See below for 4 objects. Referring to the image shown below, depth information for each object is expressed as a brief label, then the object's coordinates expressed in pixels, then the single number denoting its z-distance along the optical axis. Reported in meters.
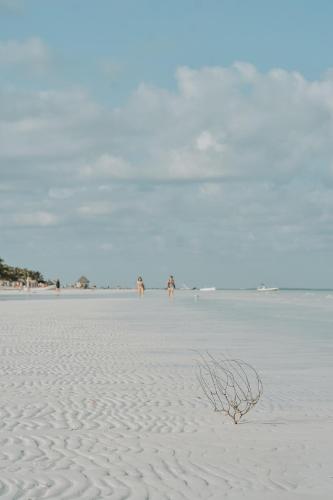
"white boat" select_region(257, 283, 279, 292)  182.27
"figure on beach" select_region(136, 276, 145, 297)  77.31
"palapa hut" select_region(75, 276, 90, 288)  150.52
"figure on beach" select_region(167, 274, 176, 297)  71.38
